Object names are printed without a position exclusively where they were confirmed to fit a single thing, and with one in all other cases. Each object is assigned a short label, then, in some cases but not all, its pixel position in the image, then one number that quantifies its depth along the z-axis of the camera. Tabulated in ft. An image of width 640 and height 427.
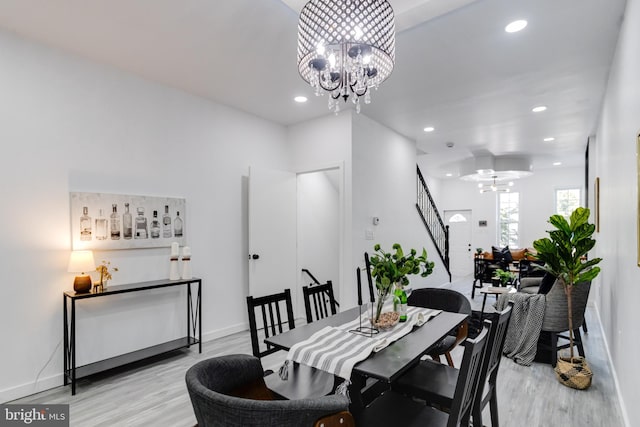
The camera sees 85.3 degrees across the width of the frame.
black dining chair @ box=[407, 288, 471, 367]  8.89
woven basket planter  9.61
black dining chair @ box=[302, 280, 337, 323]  8.41
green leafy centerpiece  7.07
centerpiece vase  7.18
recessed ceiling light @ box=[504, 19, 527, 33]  8.55
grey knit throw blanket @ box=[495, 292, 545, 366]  11.46
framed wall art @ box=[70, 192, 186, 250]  10.32
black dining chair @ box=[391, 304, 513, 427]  5.56
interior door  14.64
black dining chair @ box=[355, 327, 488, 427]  4.58
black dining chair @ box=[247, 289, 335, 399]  6.15
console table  9.54
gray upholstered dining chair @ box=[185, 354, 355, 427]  3.31
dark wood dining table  5.23
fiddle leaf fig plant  10.20
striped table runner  5.42
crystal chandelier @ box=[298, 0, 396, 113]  6.33
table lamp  9.57
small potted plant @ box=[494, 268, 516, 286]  16.97
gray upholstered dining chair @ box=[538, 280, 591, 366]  11.18
